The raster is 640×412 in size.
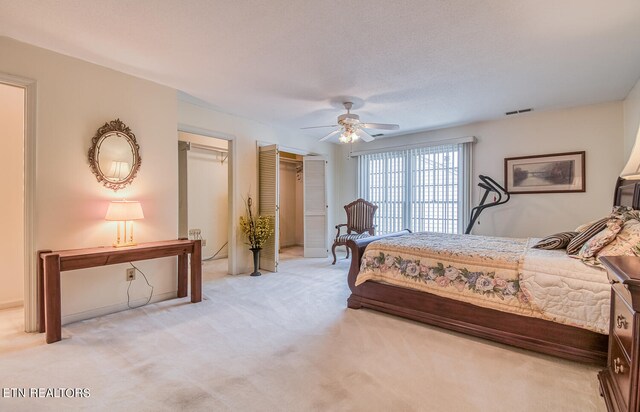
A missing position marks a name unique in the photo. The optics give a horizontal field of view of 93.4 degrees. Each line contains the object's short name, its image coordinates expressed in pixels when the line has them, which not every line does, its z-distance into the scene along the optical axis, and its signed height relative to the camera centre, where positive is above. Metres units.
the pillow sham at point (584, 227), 2.53 -0.22
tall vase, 4.62 -0.85
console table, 2.44 -0.50
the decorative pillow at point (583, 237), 2.38 -0.27
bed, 2.07 -0.73
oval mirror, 2.95 +0.51
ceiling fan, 3.73 +1.00
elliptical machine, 4.57 +0.12
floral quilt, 2.33 -0.58
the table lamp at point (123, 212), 2.84 -0.06
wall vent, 4.20 +1.31
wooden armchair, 5.70 -0.26
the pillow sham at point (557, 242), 2.68 -0.34
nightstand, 1.26 -0.66
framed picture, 4.11 +0.44
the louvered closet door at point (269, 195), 4.81 +0.16
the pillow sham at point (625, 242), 1.90 -0.25
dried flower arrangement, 4.68 -0.36
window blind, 5.08 +0.33
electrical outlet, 3.20 -0.73
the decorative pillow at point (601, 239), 2.08 -0.25
